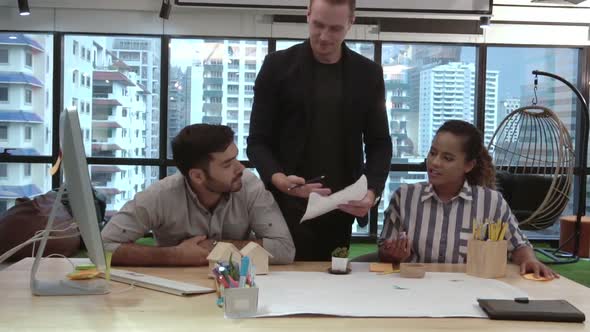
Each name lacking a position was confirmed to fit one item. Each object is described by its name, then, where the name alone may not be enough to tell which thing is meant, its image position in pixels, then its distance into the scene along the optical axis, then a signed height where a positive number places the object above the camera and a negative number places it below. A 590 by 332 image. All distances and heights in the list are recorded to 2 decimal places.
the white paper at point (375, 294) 1.32 -0.38
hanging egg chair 4.89 -0.33
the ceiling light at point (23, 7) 5.29 +1.13
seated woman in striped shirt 2.13 -0.24
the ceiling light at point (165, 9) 5.53 +1.18
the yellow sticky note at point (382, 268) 1.79 -0.39
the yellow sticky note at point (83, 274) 1.61 -0.38
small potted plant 1.75 -0.36
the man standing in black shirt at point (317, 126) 2.18 +0.05
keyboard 1.48 -0.39
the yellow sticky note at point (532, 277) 1.75 -0.39
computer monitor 1.34 -0.18
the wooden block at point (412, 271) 1.70 -0.37
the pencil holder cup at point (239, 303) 1.27 -0.35
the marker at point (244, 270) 1.30 -0.29
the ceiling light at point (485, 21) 5.45 +1.12
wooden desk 1.21 -0.39
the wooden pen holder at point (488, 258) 1.73 -0.34
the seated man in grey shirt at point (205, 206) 1.99 -0.24
